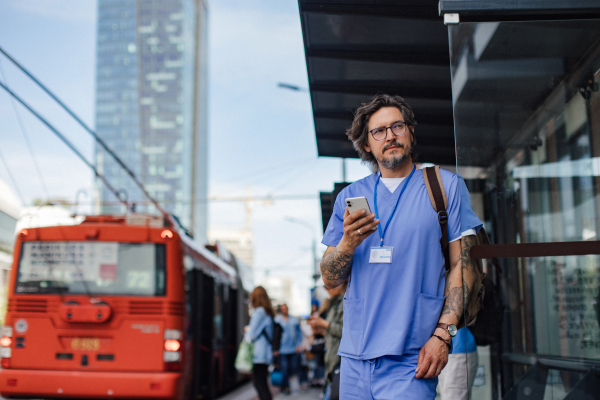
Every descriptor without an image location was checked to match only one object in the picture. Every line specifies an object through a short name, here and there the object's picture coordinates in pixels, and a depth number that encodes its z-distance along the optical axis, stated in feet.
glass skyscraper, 552.00
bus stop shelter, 10.44
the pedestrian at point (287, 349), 46.78
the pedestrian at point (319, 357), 25.05
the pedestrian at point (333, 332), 17.78
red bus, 26.89
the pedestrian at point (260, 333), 31.40
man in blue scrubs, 8.34
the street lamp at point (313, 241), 138.51
